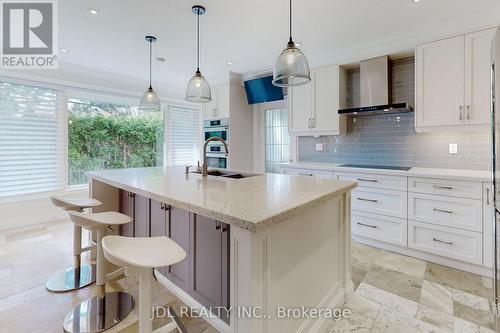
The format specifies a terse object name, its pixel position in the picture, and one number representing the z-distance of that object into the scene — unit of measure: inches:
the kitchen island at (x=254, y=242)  44.8
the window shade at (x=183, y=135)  219.1
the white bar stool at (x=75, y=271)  85.3
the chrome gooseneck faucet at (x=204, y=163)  91.0
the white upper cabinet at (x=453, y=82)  99.5
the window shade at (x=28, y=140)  139.9
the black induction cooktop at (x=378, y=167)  120.2
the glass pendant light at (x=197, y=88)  99.9
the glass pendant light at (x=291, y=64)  71.7
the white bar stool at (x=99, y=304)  67.4
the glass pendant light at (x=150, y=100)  123.3
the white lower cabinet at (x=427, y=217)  93.0
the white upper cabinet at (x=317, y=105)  140.5
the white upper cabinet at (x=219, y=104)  183.9
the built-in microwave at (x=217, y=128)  183.6
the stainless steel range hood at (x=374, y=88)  124.8
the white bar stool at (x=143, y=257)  45.3
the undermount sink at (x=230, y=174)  98.0
